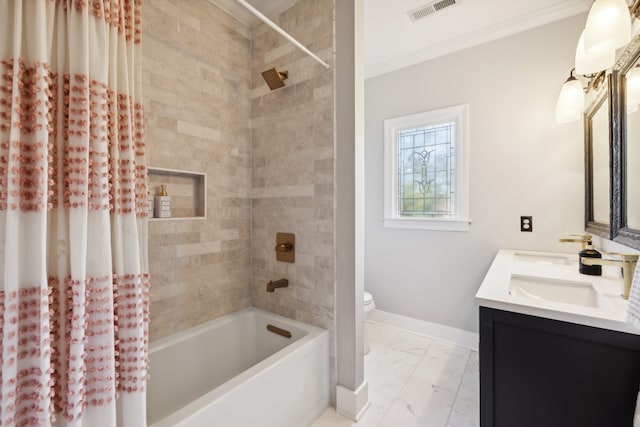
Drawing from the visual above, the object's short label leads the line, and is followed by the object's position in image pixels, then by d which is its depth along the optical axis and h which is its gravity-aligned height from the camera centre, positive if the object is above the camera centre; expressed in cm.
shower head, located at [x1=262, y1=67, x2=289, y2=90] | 172 +85
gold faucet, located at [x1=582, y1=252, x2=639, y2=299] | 109 -23
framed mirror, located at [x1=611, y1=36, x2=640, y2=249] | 117 +27
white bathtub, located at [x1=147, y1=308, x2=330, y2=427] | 112 -84
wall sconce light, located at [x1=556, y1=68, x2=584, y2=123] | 170 +67
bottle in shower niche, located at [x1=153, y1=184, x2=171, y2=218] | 152 +4
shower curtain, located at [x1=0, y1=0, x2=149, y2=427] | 71 -2
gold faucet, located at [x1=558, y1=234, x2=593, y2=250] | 153 -18
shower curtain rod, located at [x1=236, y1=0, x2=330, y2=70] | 118 +87
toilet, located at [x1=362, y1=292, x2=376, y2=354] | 220 -77
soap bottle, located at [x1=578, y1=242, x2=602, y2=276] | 143 -31
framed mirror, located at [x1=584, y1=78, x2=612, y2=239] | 148 +27
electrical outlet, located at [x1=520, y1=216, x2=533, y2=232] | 212 -11
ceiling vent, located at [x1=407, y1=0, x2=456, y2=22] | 197 +148
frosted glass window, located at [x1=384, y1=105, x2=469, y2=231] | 239 +38
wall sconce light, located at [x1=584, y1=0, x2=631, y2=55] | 105 +71
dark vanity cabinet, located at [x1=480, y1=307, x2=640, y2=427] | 98 -64
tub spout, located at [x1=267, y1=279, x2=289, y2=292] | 177 -47
